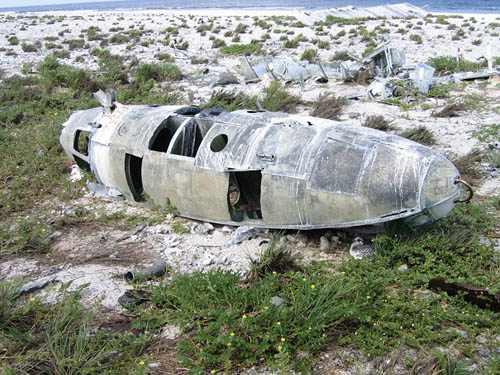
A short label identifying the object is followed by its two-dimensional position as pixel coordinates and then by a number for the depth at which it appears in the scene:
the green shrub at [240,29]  30.34
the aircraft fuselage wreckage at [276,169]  5.28
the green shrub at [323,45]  23.25
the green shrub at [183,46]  24.14
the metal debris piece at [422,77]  13.91
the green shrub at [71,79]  14.97
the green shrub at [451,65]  16.53
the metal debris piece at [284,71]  16.17
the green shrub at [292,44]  24.12
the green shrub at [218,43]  24.82
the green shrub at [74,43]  24.49
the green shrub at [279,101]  12.80
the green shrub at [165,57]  20.41
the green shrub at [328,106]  12.16
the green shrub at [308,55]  20.61
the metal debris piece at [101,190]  8.26
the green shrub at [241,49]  22.61
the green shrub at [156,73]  16.00
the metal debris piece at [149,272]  5.79
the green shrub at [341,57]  20.22
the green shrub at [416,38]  23.91
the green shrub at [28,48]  23.64
